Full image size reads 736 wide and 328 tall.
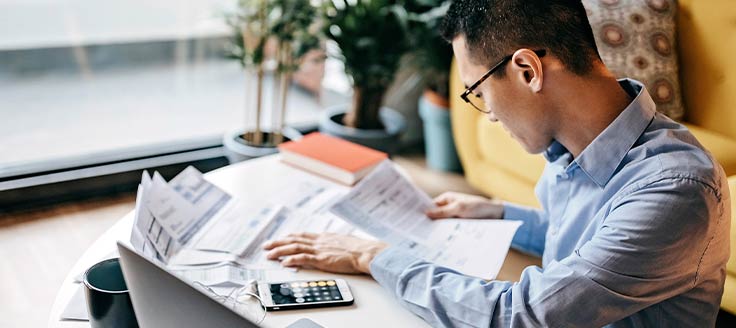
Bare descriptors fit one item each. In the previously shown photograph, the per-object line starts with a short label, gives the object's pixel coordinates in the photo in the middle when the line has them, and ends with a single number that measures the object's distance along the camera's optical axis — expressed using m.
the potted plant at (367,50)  2.76
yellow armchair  2.36
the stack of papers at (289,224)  1.30
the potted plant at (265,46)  2.62
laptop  0.75
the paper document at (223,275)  1.22
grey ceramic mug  1.01
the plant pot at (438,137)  3.04
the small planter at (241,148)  2.70
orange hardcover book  1.76
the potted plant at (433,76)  2.86
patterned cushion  2.37
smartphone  1.16
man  1.05
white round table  1.14
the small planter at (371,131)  2.90
